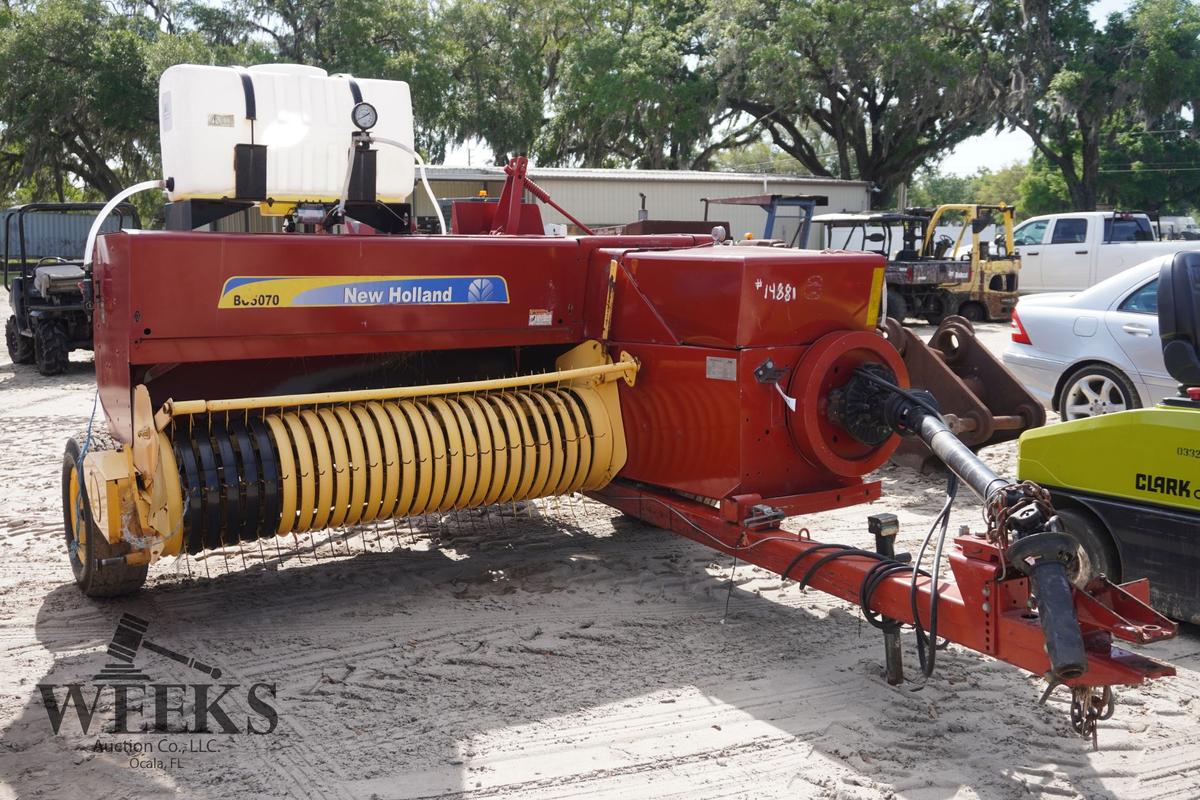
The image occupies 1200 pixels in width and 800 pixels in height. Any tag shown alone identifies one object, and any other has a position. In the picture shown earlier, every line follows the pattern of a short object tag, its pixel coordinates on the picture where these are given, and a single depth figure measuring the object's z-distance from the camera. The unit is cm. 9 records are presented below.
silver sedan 823
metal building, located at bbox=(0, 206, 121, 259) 2459
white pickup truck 1977
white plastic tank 534
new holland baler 459
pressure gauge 532
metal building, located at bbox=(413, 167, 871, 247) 2517
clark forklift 451
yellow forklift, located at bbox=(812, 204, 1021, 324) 1870
